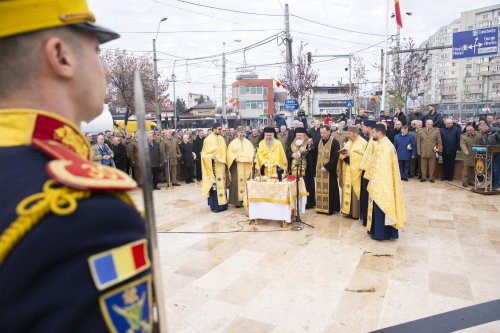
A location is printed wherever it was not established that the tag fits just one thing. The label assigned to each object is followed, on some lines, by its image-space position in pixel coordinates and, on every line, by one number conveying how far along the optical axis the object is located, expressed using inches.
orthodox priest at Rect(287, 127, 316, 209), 316.0
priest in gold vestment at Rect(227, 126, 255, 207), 338.0
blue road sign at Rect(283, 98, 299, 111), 767.1
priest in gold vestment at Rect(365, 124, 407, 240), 228.7
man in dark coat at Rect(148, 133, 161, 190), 460.8
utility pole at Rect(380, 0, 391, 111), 693.2
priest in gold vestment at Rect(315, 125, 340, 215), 309.0
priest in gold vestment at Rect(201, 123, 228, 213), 335.0
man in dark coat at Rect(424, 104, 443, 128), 485.2
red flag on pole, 635.6
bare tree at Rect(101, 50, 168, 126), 1035.9
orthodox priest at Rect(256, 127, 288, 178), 322.7
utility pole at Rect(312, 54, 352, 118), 886.7
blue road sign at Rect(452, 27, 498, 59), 652.1
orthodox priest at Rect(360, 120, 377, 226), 245.6
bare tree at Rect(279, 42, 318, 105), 995.3
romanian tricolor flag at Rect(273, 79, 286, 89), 979.1
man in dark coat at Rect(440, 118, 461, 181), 448.5
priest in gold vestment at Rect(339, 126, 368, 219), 285.9
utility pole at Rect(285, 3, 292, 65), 673.6
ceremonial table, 272.5
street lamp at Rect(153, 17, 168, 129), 795.4
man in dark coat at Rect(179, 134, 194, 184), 515.5
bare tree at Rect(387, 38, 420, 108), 910.4
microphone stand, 271.9
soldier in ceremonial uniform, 27.3
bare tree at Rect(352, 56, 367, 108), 1218.9
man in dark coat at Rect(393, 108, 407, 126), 542.3
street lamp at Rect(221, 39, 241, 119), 1180.7
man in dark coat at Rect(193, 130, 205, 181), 538.3
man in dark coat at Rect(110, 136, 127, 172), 465.4
